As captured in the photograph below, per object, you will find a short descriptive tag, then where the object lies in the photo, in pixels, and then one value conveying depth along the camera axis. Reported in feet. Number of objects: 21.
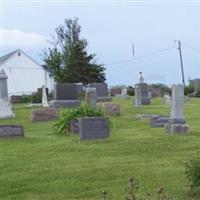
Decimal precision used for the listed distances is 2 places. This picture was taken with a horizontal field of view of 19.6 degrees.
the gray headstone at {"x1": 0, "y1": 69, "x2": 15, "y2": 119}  76.28
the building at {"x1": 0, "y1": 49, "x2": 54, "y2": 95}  237.25
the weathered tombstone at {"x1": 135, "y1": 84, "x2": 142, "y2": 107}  93.61
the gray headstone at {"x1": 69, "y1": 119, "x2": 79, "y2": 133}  49.34
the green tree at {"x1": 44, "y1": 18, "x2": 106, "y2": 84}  191.31
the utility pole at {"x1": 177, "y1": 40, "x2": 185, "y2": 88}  228.92
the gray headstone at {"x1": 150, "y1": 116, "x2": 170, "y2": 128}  53.16
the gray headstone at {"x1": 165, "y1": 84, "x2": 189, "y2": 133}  49.44
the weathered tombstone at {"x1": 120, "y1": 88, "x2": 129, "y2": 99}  160.41
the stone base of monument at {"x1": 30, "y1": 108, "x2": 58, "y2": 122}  66.54
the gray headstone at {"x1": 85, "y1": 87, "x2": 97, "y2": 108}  69.89
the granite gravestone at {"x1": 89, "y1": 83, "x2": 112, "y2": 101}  105.19
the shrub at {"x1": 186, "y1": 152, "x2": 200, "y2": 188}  22.80
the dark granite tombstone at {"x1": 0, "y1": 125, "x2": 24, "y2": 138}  47.11
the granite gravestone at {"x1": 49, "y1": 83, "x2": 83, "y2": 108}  91.45
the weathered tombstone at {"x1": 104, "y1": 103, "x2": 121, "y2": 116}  71.51
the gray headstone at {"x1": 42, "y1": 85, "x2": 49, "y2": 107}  103.25
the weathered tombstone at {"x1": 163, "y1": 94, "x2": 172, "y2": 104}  103.06
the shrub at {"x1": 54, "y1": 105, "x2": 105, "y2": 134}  49.75
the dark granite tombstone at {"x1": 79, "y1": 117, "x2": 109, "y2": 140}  43.99
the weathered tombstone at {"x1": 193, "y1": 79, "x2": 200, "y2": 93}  145.24
